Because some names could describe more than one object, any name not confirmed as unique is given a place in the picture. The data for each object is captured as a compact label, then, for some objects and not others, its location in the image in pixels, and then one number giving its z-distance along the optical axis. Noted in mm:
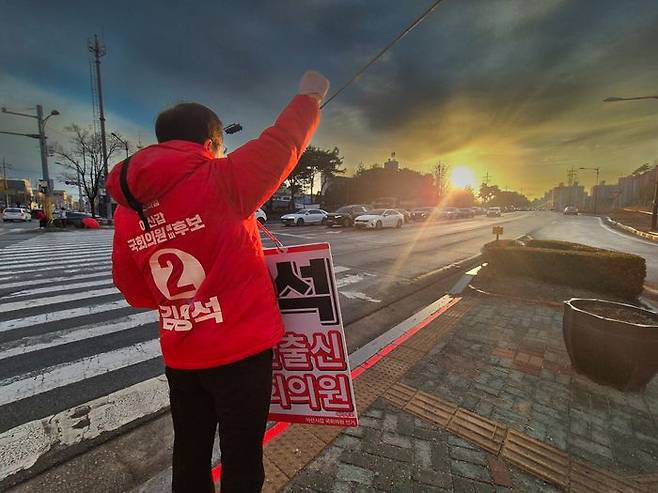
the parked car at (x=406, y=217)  32062
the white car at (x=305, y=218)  27438
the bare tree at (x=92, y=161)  37625
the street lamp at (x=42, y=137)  21372
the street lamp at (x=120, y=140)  35294
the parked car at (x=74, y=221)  24639
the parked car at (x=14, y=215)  31864
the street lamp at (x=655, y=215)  22438
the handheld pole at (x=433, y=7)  1723
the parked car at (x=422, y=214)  37841
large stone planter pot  2932
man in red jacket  1168
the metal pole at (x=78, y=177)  38950
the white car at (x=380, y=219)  23391
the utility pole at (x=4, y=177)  65338
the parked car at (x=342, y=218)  25844
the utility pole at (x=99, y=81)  25477
